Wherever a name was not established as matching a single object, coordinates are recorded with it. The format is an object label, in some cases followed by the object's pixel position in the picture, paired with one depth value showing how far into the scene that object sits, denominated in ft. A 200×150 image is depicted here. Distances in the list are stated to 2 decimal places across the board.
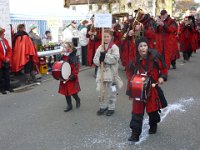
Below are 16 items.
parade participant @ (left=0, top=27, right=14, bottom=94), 23.06
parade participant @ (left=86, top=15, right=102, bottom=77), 26.79
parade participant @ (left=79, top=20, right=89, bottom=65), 33.22
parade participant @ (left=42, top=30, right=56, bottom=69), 31.94
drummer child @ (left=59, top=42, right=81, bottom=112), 17.54
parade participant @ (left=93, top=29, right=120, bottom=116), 16.39
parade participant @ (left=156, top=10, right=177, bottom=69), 26.81
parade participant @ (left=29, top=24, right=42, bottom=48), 29.71
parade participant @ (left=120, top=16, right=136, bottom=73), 25.78
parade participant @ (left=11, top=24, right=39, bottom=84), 25.36
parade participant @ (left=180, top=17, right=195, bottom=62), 36.24
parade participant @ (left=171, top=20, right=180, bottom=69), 28.12
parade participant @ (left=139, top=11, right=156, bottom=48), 24.97
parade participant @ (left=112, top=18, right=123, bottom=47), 28.56
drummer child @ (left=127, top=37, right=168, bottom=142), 12.86
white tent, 33.23
